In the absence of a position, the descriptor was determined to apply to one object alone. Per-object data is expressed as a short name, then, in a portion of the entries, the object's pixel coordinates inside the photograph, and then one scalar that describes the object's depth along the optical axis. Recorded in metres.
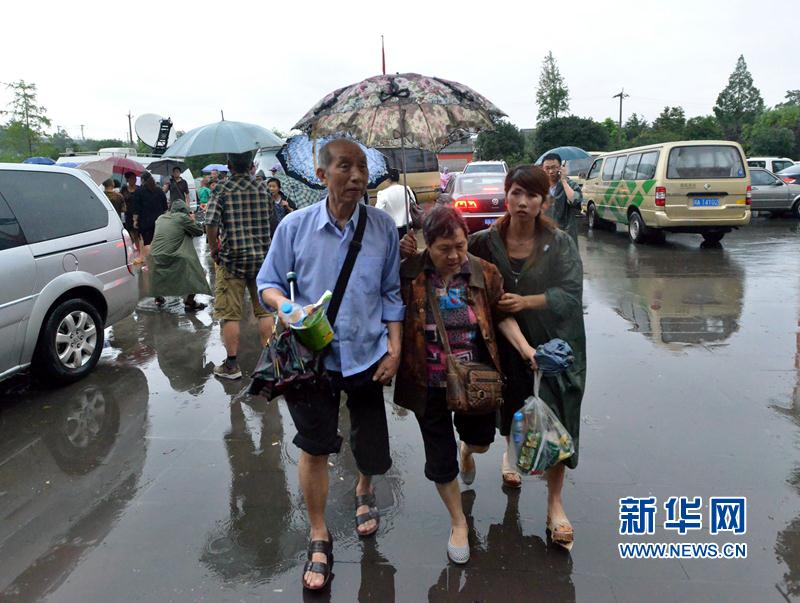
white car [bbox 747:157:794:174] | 19.58
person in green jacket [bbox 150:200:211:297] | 7.33
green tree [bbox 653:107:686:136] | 51.28
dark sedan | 12.82
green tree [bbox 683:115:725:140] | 46.15
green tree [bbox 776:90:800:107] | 87.14
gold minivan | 11.22
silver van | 4.57
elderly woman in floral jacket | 2.66
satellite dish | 17.03
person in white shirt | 6.11
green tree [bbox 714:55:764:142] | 71.94
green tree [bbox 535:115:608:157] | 46.62
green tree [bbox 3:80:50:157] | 34.22
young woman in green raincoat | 2.73
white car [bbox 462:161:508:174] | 20.95
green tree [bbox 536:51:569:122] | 71.12
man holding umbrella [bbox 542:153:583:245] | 5.20
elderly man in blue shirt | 2.57
